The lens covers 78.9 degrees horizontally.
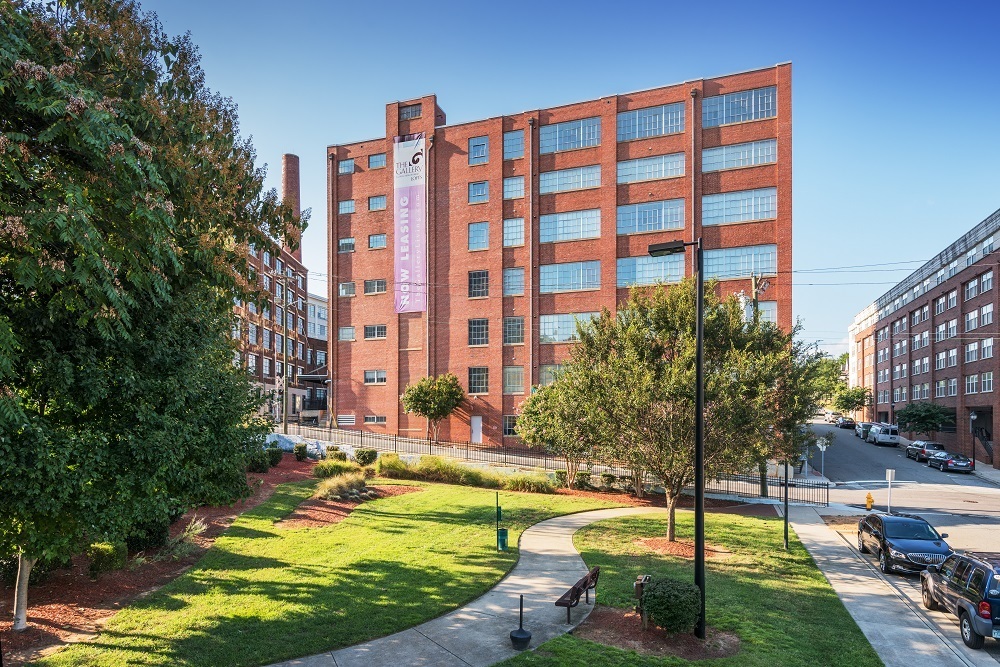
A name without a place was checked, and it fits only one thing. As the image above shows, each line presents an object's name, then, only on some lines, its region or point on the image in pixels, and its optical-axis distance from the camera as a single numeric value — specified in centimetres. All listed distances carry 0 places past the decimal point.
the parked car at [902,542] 1662
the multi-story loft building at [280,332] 5606
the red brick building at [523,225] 3953
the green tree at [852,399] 8844
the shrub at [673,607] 1112
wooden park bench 1188
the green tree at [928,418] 5328
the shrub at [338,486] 2342
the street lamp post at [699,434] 1171
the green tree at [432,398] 4250
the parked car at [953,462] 4188
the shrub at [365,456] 3225
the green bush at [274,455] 2914
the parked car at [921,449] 4603
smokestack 6556
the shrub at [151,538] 1560
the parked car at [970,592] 1163
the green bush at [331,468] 2788
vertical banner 4625
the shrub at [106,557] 1365
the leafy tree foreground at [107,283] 737
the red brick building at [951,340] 4853
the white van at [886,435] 5788
